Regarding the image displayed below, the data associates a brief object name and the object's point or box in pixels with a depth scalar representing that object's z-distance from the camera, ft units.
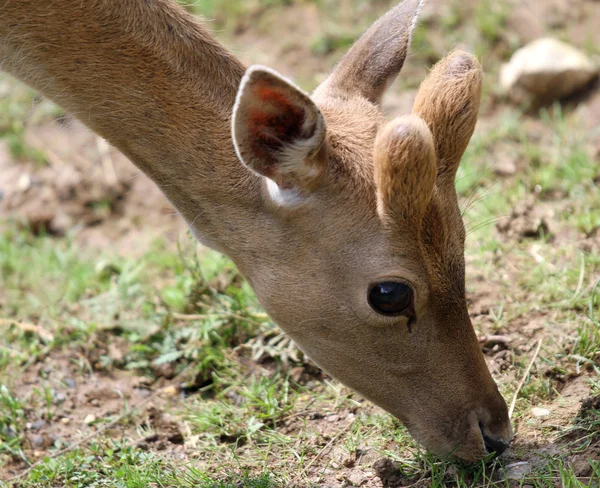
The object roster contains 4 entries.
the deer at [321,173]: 26.55
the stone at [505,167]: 45.29
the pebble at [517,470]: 27.09
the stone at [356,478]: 28.78
